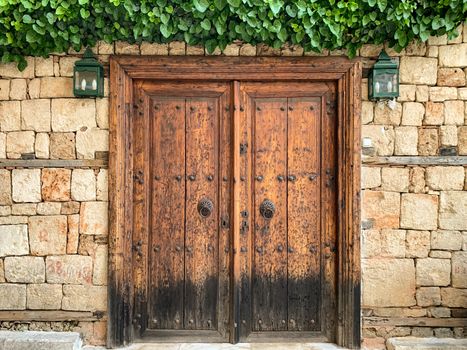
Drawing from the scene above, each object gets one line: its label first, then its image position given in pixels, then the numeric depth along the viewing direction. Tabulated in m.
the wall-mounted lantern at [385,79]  3.65
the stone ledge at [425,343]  3.53
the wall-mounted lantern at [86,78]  3.67
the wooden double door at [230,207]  3.85
